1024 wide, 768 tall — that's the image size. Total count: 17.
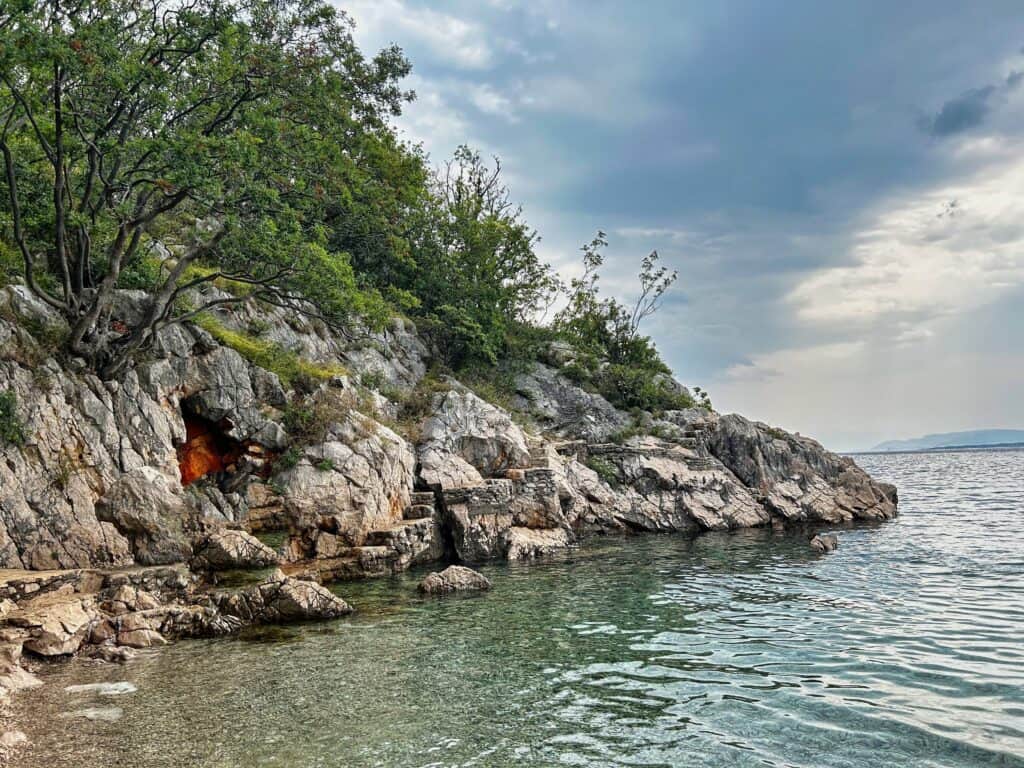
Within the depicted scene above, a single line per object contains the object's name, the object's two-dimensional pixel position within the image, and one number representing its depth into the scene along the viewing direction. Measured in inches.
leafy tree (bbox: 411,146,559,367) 1817.2
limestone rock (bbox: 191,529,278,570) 700.0
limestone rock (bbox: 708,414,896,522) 1457.9
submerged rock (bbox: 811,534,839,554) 1017.5
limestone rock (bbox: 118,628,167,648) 514.9
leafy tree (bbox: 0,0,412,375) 695.7
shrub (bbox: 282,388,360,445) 970.7
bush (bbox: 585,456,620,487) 1412.4
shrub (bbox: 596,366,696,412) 1931.6
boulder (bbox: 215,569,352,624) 601.6
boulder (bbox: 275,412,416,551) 896.3
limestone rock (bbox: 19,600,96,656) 471.2
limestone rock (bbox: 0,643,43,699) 399.5
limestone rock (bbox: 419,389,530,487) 1213.7
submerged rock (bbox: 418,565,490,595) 748.0
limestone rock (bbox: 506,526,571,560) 1034.1
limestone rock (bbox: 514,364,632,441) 1711.4
